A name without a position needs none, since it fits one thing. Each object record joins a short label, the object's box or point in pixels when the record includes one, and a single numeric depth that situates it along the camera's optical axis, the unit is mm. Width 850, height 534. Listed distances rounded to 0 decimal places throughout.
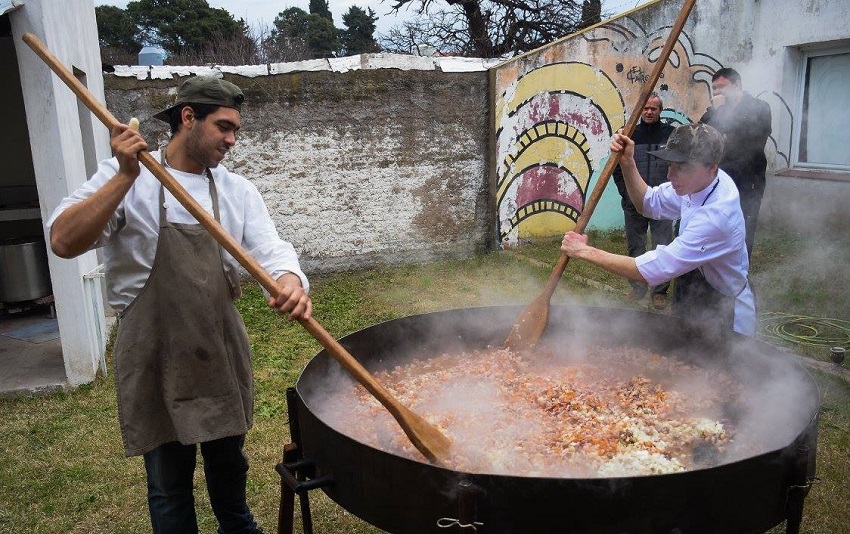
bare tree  16875
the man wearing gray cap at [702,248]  2979
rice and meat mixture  2428
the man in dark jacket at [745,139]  5668
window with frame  8477
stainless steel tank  6430
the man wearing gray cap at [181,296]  2291
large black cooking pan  1843
